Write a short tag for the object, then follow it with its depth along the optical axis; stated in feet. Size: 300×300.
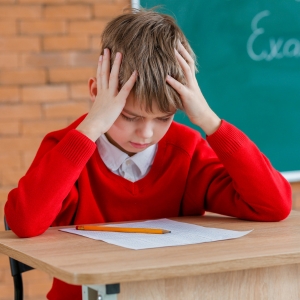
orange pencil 6.25
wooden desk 5.29
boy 6.54
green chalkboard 10.07
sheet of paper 5.92
